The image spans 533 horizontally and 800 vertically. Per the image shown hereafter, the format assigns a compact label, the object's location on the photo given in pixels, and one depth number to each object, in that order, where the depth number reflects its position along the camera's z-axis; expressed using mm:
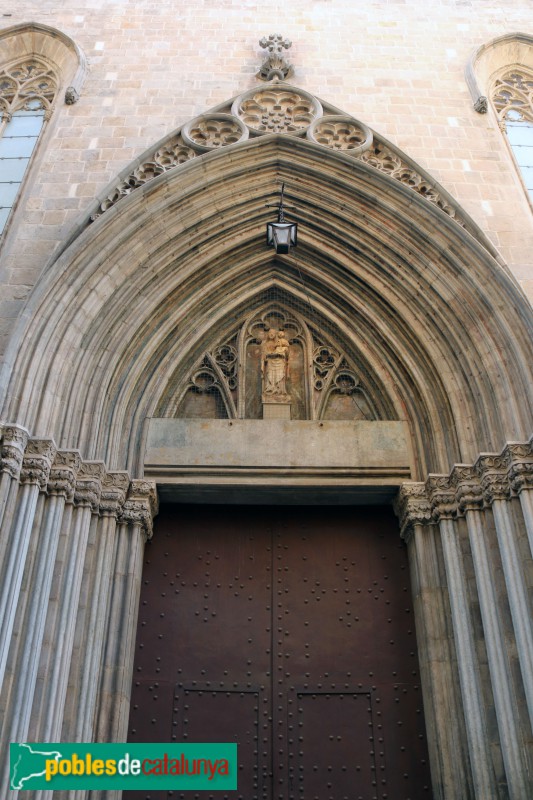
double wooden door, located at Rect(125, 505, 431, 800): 6535
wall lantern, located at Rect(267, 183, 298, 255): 8086
